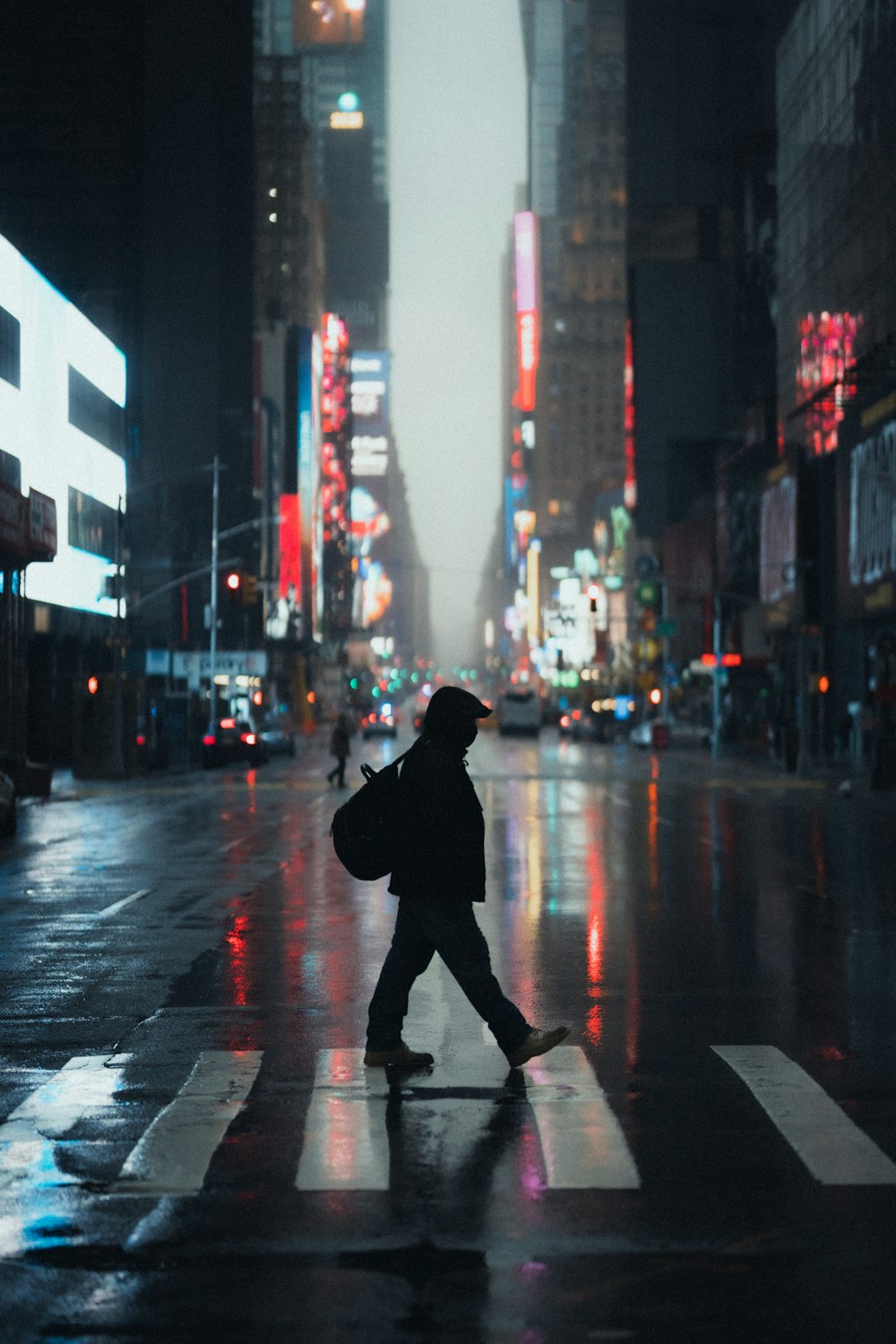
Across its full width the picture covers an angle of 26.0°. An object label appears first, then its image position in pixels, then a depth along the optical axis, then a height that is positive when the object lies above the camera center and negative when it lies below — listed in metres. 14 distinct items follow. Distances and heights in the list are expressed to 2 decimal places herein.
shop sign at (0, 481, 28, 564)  34.00 +3.22
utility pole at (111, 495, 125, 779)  55.44 -0.29
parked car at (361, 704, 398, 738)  109.50 -1.12
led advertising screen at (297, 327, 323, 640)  157.88 +19.66
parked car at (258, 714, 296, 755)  78.44 -1.32
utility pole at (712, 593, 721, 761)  82.78 +1.90
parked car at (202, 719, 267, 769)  65.56 -1.34
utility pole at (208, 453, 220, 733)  76.19 +2.72
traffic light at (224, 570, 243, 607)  60.03 +3.68
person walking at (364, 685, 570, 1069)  9.77 -0.89
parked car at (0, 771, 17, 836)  30.06 -1.59
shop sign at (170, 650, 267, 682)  75.38 +1.59
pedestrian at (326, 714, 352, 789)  47.28 -1.00
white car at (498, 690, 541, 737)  119.69 -0.45
